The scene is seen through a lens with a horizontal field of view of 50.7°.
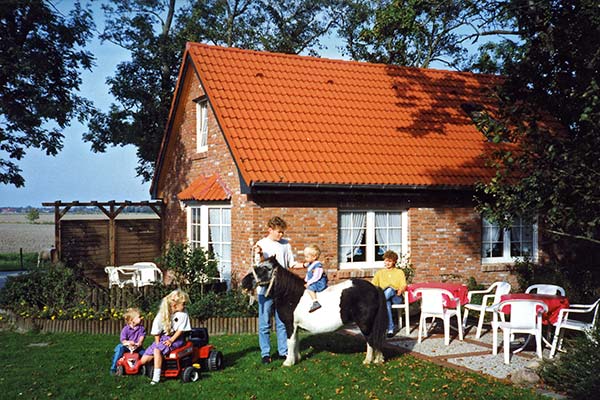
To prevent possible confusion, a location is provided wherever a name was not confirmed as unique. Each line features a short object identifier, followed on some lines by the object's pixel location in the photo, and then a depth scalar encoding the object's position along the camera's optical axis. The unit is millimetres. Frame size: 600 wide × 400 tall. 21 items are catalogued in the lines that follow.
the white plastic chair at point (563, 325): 9362
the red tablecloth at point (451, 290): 11078
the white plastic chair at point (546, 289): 11641
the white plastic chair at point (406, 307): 11745
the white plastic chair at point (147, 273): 17156
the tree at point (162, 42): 26375
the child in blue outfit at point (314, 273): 9289
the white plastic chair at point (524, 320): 9445
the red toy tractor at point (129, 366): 8742
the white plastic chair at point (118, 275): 16906
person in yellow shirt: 11352
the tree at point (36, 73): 17688
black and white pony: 9109
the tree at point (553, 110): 9344
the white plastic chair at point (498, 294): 11161
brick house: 14156
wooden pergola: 17288
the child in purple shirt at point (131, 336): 8789
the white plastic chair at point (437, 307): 10805
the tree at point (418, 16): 13695
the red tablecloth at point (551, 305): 9734
